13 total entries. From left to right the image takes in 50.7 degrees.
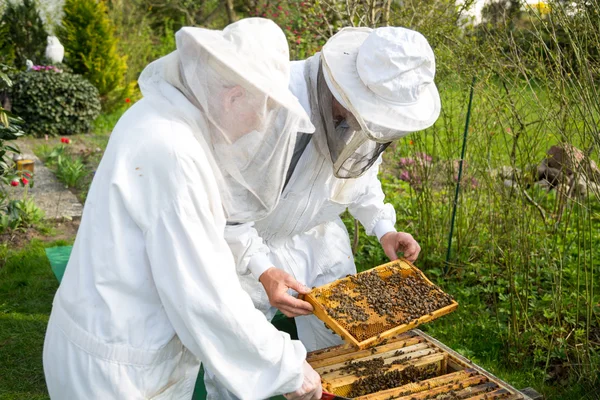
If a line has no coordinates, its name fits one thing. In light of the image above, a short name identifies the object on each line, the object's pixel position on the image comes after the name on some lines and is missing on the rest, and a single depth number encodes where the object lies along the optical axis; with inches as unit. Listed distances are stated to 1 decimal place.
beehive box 97.0
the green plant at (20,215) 210.5
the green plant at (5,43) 374.9
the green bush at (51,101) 346.3
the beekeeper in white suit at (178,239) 74.3
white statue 366.0
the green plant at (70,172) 259.4
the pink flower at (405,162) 192.5
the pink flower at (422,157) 182.9
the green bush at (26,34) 394.0
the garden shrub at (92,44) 379.2
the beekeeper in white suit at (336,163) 100.6
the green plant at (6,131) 147.1
